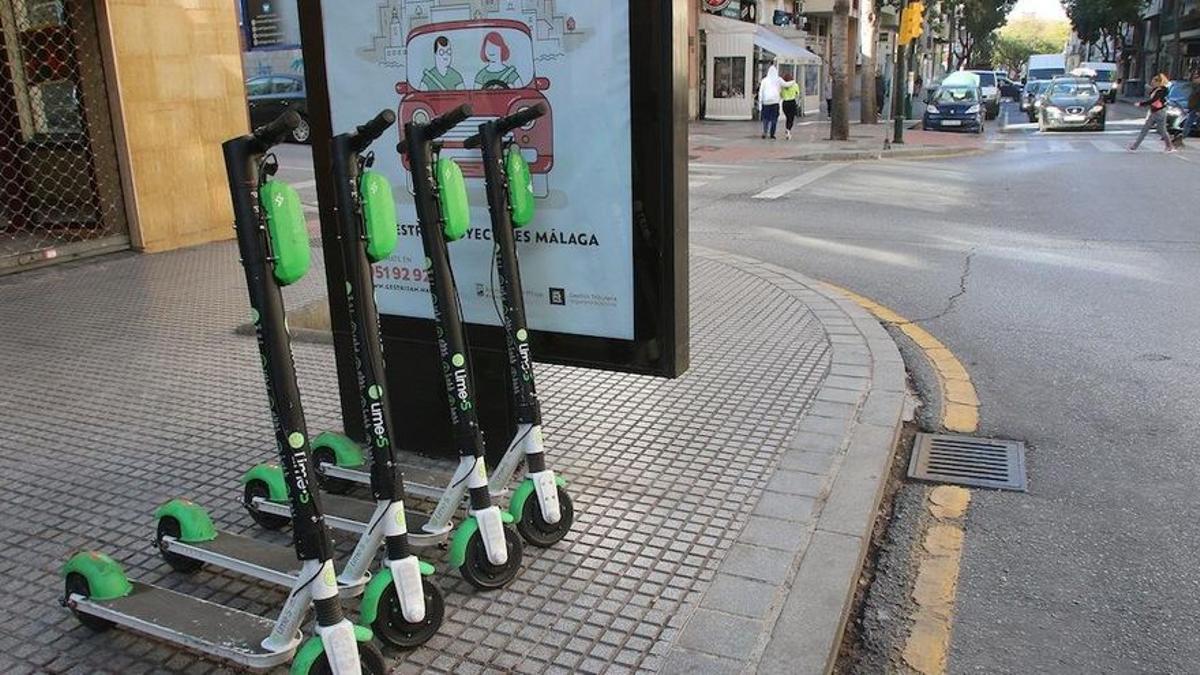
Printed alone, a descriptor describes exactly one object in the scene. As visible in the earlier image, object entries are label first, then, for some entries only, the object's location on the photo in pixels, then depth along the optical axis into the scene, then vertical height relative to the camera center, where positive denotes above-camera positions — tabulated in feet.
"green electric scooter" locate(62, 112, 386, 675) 7.84 -3.46
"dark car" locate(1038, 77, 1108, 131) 87.56 -1.99
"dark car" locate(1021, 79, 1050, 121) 108.26 -1.12
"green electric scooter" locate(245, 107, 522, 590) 9.10 -2.76
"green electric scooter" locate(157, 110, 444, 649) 8.87 -4.02
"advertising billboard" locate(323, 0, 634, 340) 11.50 +0.01
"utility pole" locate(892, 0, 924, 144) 74.39 +3.52
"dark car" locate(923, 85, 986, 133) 89.40 -1.84
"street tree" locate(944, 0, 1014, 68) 197.98 +15.86
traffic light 77.15 +5.59
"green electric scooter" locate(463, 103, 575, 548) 10.62 -2.76
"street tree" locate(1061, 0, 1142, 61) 207.62 +15.42
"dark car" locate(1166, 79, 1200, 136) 76.18 -1.92
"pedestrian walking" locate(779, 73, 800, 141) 81.87 -0.36
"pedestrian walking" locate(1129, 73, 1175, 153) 67.26 -1.94
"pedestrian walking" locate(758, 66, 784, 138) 80.23 -0.02
